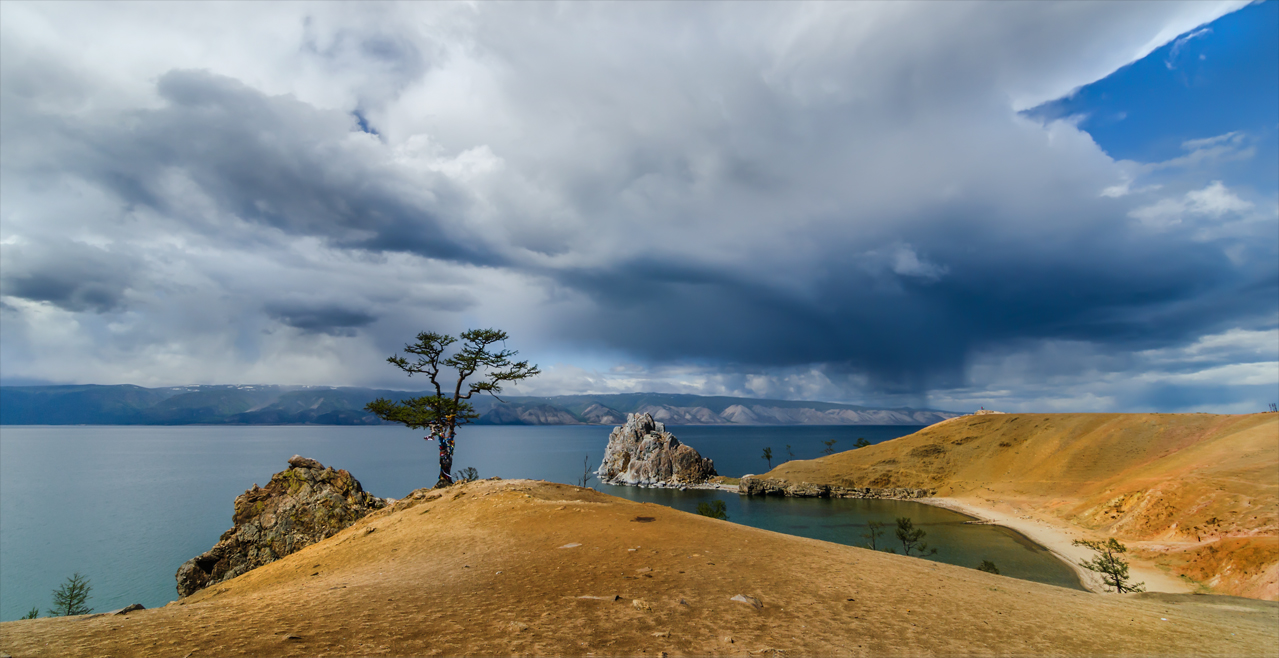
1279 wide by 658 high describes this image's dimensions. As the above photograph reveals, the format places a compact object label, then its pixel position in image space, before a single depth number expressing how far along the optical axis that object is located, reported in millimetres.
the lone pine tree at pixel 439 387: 30547
